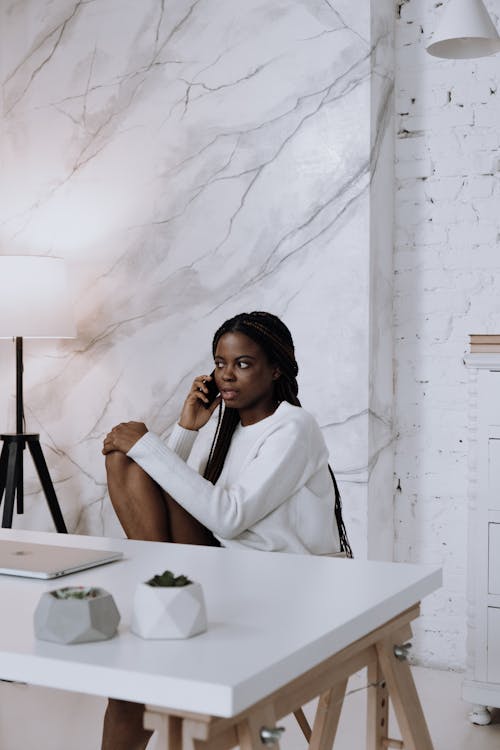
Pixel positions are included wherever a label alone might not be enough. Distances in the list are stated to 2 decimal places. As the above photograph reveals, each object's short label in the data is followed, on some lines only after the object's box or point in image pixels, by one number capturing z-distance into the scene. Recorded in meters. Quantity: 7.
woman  2.14
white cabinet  2.75
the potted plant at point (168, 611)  1.16
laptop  1.55
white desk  1.05
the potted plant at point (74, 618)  1.15
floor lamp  3.16
